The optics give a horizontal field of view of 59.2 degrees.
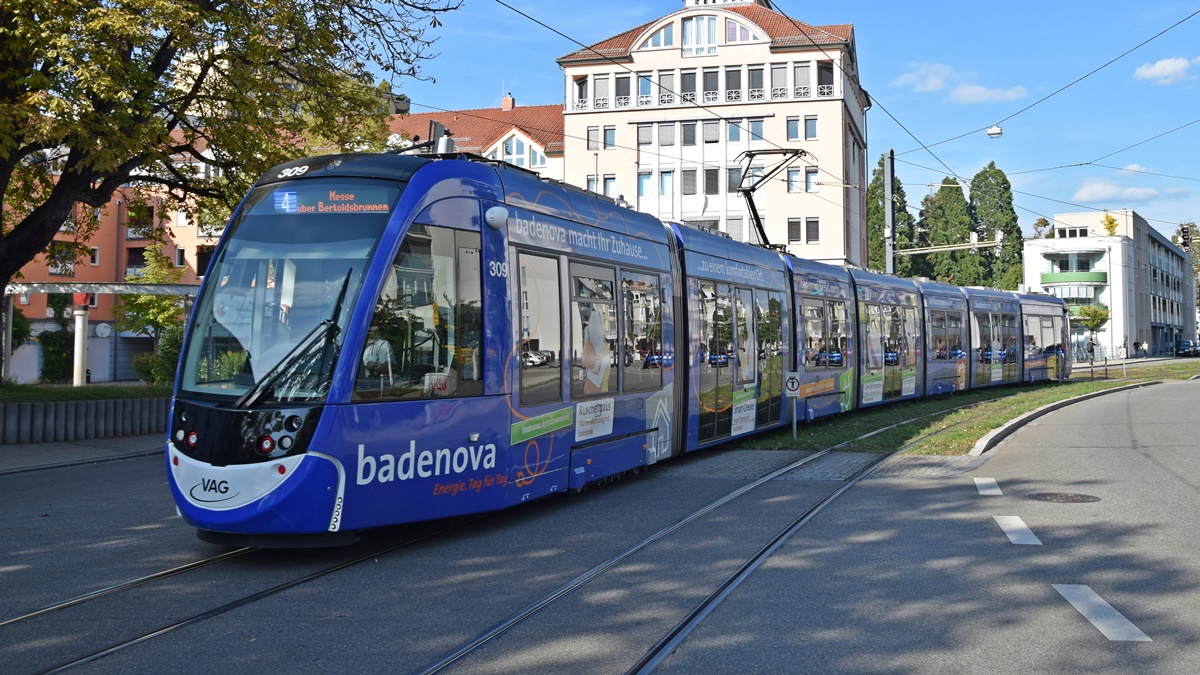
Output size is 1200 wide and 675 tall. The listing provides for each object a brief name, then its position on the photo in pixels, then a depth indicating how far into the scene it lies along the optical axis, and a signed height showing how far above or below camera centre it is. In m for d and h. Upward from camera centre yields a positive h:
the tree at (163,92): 14.82 +4.51
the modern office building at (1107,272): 90.88 +7.17
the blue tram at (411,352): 7.36 +0.08
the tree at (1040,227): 116.38 +13.99
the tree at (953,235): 93.25 +10.70
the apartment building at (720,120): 59.78 +13.73
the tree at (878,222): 87.62 +11.31
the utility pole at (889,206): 27.89 +3.97
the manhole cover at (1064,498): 10.60 -1.49
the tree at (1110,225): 86.88 +10.46
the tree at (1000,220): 95.12 +12.03
